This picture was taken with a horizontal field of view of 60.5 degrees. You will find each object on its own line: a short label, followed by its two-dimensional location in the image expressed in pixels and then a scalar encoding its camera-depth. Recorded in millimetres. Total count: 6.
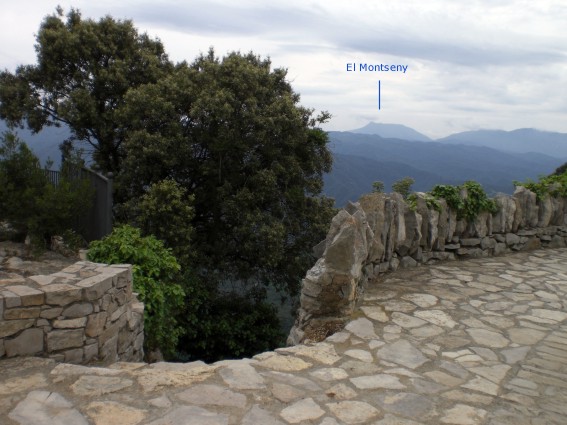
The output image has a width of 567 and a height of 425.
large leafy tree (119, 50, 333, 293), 11133
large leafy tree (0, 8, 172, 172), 13102
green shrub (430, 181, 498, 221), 7262
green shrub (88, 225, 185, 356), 6211
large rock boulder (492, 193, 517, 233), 7738
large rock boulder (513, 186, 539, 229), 8141
